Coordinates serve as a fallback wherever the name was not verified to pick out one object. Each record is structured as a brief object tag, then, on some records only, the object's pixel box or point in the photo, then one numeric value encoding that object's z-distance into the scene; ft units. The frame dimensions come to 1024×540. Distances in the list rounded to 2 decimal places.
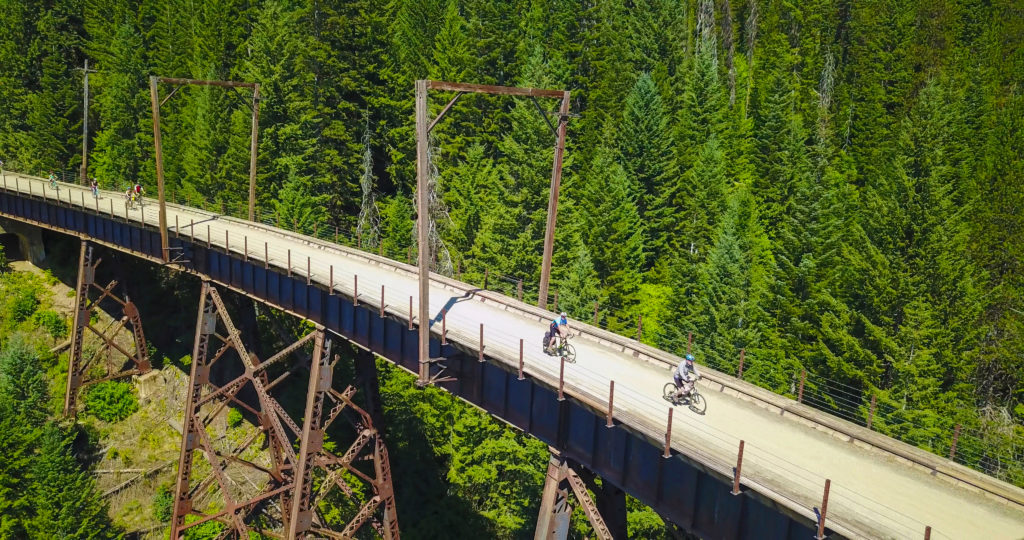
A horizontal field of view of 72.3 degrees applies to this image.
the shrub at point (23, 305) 128.77
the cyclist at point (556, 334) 56.39
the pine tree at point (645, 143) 128.88
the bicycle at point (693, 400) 48.98
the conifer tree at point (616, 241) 109.60
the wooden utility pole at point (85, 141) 155.63
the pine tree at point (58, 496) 92.27
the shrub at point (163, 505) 107.24
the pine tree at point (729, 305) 92.48
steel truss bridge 38.99
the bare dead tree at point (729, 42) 201.74
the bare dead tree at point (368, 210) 127.95
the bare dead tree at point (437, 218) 110.73
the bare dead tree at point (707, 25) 190.48
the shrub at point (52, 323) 129.39
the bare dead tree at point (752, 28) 222.99
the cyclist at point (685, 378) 48.62
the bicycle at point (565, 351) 56.80
